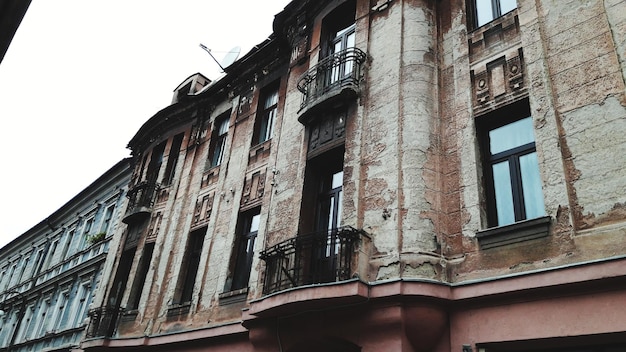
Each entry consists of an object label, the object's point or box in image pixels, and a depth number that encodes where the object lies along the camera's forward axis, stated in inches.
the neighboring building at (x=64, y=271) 762.2
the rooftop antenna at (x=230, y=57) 662.5
